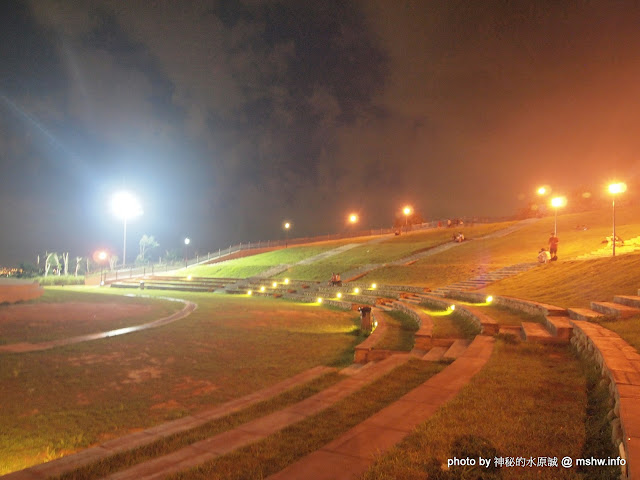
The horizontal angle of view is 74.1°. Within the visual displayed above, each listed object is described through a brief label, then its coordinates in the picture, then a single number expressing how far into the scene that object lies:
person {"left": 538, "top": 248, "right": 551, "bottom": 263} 20.75
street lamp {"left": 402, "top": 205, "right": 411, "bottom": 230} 68.69
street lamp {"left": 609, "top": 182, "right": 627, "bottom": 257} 17.45
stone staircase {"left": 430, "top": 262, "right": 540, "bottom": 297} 19.62
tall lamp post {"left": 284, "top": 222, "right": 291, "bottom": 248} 60.74
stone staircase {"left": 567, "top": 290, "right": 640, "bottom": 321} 8.44
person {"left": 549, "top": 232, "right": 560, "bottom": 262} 20.55
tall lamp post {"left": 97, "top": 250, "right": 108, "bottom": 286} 64.71
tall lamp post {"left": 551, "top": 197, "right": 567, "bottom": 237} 23.98
